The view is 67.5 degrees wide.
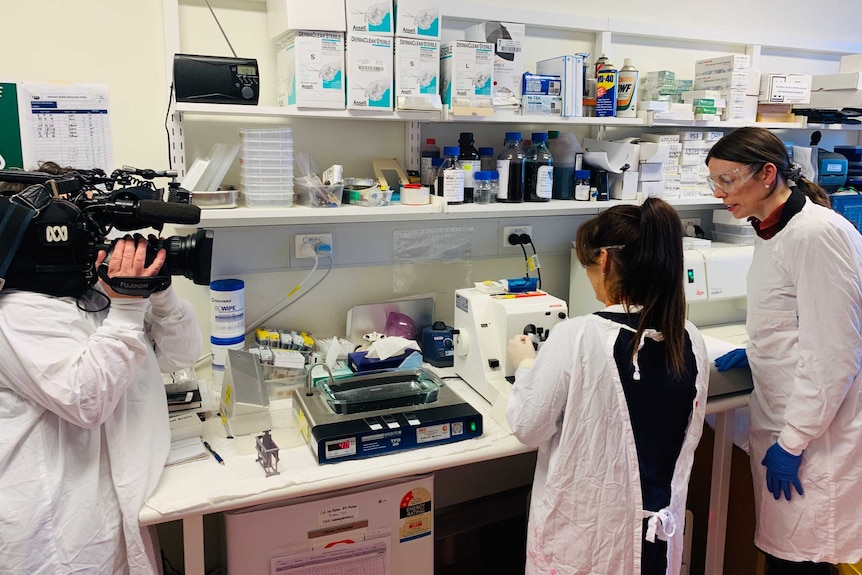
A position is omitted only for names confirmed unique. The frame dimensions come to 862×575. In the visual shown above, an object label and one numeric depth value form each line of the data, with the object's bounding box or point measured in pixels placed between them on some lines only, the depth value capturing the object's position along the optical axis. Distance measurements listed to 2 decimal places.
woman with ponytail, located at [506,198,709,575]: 1.35
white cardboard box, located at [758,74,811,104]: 2.48
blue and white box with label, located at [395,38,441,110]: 1.88
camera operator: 1.18
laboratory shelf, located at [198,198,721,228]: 1.80
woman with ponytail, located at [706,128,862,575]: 1.57
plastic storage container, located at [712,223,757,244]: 2.55
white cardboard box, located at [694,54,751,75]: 2.40
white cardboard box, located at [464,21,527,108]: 2.07
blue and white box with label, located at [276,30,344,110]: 1.77
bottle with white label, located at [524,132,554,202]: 2.13
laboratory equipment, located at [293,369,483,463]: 1.55
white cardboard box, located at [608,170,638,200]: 2.27
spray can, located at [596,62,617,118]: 2.21
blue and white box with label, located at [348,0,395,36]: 1.80
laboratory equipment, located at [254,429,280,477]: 1.49
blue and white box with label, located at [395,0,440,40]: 1.85
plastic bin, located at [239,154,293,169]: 1.82
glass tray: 1.67
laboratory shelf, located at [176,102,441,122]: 1.71
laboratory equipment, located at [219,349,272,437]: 1.63
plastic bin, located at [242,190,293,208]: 1.84
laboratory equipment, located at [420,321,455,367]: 2.14
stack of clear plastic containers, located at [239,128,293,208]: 1.82
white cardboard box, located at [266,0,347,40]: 1.73
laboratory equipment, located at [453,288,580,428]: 1.83
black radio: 1.69
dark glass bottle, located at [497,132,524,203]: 2.12
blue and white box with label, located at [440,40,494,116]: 1.95
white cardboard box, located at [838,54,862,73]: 2.78
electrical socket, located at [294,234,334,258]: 2.10
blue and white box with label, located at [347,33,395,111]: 1.82
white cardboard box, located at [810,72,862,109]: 2.61
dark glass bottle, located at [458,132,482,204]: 2.08
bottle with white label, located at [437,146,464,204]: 2.00
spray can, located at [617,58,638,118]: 2.26
